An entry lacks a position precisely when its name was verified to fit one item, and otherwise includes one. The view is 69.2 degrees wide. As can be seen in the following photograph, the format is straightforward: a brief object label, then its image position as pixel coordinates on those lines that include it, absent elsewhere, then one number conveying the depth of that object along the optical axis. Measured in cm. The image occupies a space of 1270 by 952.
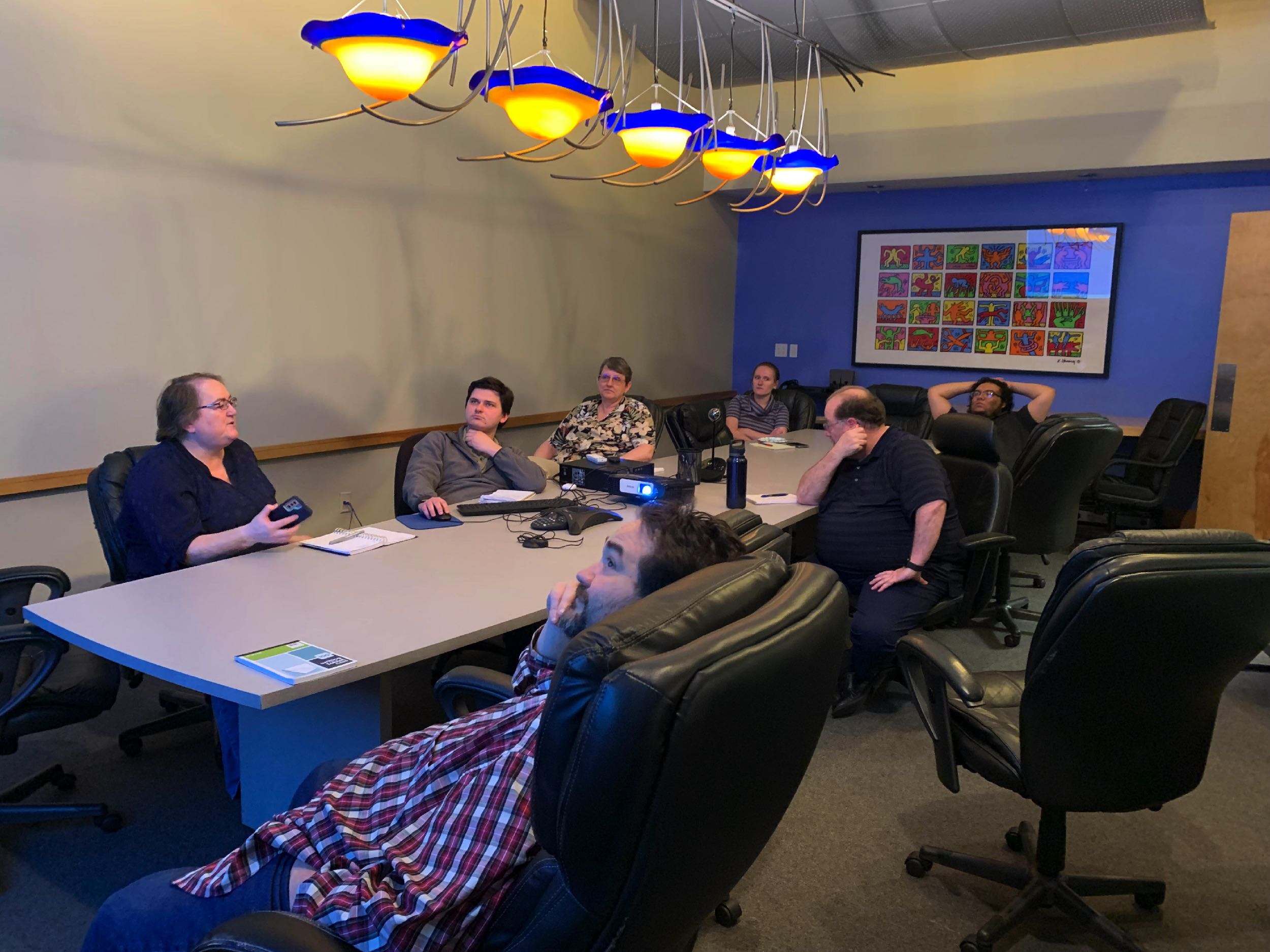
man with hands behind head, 566
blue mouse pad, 316
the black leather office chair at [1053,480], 388
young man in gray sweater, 368
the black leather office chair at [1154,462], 552
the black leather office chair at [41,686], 217
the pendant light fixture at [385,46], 228
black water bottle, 349
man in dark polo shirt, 328
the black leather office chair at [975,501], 334
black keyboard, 331
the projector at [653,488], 345
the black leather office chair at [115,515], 278
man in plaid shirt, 122
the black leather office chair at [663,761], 92
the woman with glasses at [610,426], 466
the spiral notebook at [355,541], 278
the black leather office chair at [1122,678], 169
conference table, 189
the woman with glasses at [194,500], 265
